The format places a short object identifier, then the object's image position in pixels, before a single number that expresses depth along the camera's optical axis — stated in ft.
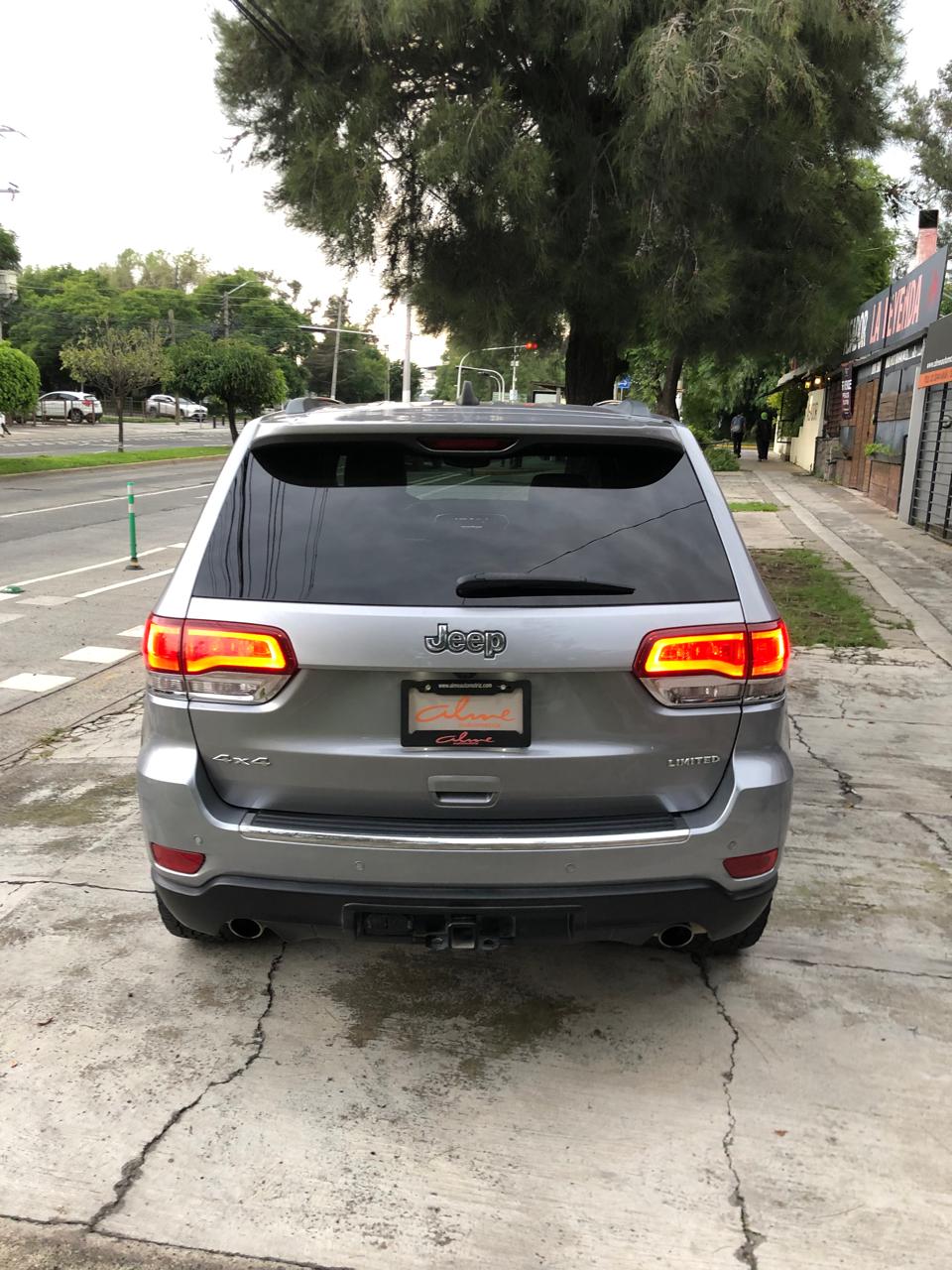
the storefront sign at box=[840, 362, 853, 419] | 75.92
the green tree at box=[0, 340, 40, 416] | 79.00
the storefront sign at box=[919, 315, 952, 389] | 46.01
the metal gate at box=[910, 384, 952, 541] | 46.62
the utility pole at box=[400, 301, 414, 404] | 114.32
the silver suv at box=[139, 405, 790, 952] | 8.54
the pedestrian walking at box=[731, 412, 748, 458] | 115.34
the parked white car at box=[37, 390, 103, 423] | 171.12
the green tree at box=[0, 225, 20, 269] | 221.05
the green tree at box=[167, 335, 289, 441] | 114.42
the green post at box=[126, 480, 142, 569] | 38.50
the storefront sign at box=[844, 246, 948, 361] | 52.06
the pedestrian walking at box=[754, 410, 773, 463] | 109.40
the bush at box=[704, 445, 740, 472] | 86.43
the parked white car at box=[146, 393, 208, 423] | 218.18
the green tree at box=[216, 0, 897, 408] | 27.68
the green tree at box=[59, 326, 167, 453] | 103.50
